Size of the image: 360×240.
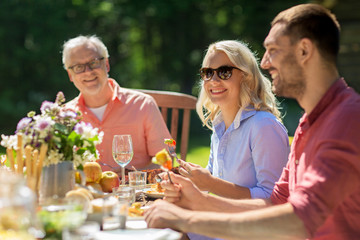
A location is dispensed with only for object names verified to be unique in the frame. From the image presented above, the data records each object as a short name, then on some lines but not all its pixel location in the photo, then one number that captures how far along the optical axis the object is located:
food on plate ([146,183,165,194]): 2.82
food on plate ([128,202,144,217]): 2.23
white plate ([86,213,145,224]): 1.93
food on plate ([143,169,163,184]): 3.19
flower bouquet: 2.23
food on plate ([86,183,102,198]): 2.27
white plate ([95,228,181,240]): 1.80
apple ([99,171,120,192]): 2.75
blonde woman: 2.90
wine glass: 3.01
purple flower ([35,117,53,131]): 2.21
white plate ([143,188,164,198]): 2.76
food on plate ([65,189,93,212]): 1.91
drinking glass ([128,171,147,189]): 3.01
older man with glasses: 4.46
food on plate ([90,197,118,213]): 1.90
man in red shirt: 1.79
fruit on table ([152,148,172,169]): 2.25
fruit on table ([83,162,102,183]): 2.58
